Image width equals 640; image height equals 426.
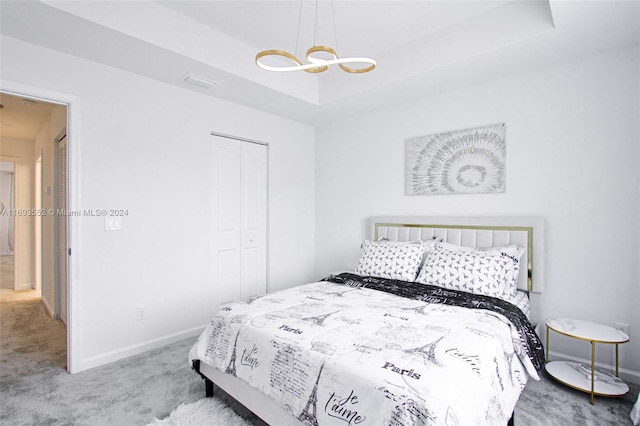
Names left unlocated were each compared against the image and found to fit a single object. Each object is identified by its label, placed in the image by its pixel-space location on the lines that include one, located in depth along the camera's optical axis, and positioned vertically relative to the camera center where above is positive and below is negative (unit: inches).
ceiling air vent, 114.2 +46.1
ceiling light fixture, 77.4 +36.4
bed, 50.9 -25.7
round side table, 81.0 -44.4
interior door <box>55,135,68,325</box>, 138.3 -12.7
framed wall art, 115.9 +18.6
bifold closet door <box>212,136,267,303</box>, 140.7 -3.7
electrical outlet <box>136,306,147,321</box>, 113.7 -35.9
